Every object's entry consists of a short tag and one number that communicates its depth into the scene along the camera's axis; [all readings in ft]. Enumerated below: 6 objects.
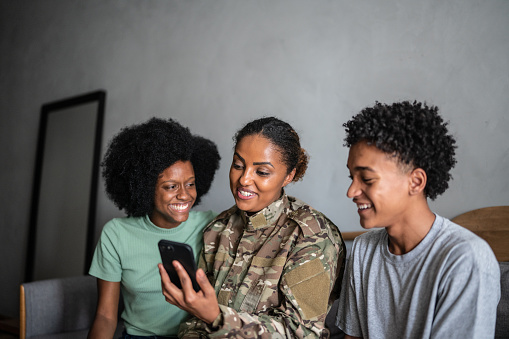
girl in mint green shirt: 6.29
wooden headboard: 6.00
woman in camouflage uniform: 4.61
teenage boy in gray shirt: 3.84
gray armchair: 7.22
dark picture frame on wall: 11.83
